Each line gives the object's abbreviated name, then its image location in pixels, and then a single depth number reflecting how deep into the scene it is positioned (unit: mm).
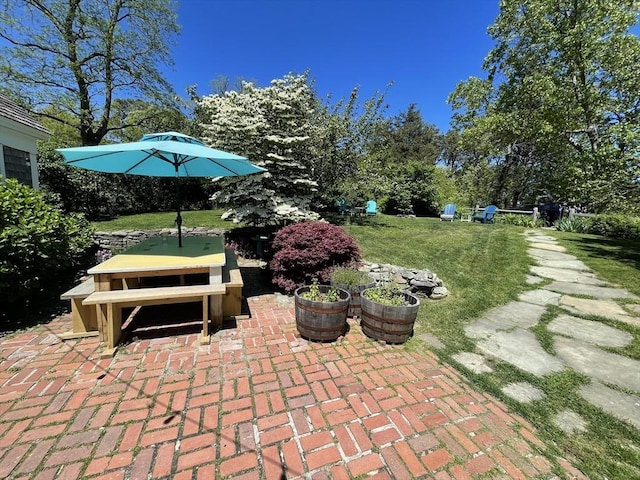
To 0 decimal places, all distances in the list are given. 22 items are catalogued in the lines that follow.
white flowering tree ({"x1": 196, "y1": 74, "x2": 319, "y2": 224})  5750
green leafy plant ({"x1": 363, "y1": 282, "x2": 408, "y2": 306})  3224
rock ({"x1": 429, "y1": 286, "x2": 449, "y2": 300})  4430
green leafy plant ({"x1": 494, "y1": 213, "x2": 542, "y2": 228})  12414
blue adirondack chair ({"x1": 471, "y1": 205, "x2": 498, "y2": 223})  13242
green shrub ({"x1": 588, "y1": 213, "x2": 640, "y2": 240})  9344
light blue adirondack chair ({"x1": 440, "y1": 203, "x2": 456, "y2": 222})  13383
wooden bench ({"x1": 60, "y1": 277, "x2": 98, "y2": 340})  3047
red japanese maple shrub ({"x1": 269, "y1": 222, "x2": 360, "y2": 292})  4250
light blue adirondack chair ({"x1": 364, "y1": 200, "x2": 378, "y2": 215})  13700
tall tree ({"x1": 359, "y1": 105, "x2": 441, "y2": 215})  9781
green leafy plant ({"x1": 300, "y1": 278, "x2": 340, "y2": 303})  3241
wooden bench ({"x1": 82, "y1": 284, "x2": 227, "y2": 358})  2824
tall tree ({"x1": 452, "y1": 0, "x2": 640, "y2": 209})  8859
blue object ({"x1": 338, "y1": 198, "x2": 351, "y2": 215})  11613
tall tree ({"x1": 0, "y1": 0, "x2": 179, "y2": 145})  10852
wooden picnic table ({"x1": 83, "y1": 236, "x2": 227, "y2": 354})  2861
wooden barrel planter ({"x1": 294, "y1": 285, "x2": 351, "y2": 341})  3033
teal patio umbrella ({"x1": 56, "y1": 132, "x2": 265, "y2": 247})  3078
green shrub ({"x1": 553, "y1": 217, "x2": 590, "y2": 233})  10562
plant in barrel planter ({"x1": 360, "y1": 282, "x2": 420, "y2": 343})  3053
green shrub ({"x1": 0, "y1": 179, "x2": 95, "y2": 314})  3309
